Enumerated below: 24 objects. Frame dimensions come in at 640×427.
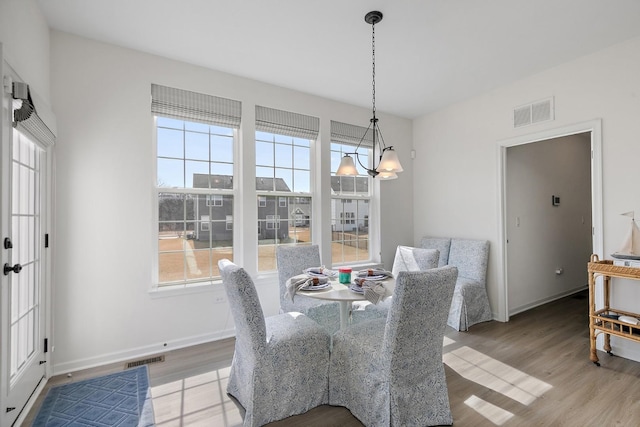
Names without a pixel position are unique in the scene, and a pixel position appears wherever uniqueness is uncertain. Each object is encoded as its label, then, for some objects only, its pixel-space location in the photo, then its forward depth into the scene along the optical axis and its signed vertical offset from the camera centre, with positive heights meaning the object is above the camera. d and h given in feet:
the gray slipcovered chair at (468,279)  11.28 -2.67
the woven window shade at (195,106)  9.68 +3.68
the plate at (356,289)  6.83 -1.74
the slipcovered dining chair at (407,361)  5.39 -2.90
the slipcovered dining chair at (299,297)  9.32 -2.35
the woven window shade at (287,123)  11.53 +3.66
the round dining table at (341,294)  6.56 -1.81
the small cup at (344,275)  7.90 -1.64
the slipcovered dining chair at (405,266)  9.40 -1.72
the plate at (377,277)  7.79 -1.67
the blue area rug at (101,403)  6.27 -4.28
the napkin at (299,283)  7.10 -1.68
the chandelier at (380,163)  7.72 +1.36
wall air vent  10.73 +3.70
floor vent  8.61 -4.30
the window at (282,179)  11.72 +1.44
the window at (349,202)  13.53 +0.55
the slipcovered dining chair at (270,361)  5.93 -3.12
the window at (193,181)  9.98 +1.16
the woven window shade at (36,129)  6.30 +1.94
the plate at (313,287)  7.12 -1.75
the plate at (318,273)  8.24 -1.65
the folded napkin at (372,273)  8.21 -1.65
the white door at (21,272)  5.60 -1.22
